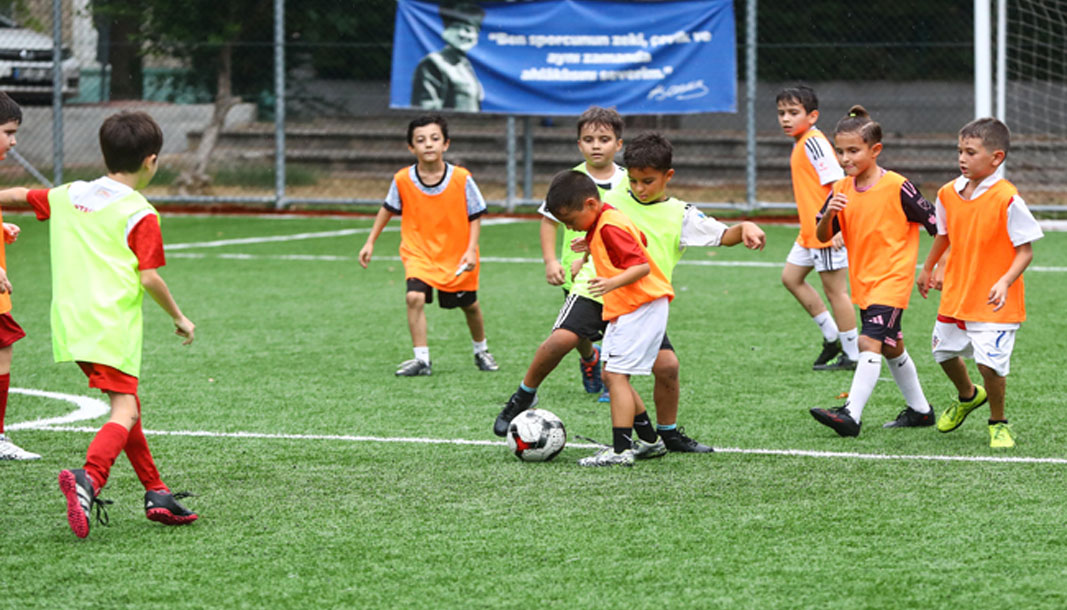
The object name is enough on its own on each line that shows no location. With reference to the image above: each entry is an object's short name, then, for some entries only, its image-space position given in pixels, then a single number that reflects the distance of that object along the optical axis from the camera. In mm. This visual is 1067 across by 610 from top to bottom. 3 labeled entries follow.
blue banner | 32906
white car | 41125
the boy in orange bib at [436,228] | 16312
